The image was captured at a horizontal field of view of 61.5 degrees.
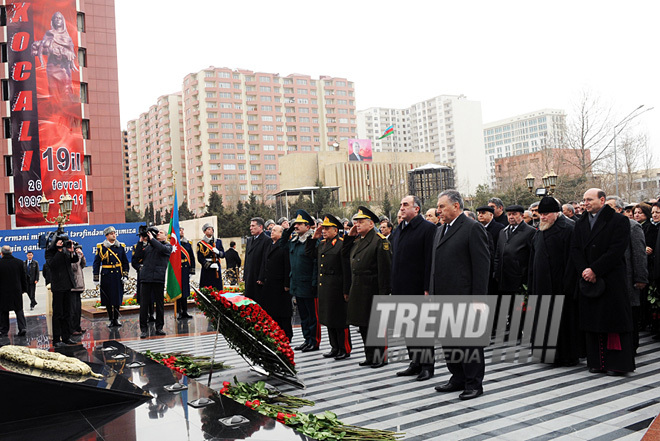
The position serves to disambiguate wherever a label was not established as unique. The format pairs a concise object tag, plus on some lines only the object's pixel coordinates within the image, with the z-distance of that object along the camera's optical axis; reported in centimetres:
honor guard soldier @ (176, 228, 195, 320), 1184
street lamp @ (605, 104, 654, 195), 2156
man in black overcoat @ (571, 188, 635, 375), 553
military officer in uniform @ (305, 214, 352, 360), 688
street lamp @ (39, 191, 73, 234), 1362
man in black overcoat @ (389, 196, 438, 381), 595
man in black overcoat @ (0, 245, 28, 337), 1046
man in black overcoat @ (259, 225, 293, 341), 763
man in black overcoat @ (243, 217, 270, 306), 791
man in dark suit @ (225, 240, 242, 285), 1653
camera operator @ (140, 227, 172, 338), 1002
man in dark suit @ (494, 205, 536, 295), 734
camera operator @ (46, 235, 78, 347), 914
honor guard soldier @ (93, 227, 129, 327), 1091
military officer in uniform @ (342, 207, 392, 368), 635
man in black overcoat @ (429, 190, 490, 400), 498
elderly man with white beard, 616
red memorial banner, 3497
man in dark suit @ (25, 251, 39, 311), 1664
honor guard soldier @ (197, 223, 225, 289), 1157
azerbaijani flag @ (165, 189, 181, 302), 1066
